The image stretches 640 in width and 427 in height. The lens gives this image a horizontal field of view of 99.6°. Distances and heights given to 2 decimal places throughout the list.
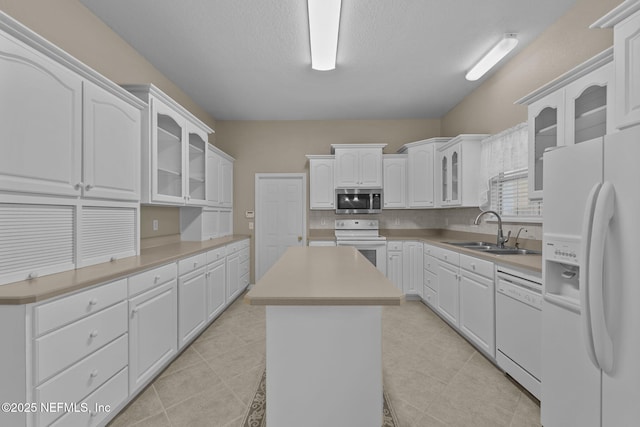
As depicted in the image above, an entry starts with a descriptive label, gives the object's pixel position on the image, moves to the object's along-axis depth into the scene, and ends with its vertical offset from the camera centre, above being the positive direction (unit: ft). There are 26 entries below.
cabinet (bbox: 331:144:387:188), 14.38 +2.45
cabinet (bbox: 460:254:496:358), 7.69 -2.80
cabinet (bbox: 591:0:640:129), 4.47 +2.60
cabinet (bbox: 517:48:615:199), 5.49 +2.40
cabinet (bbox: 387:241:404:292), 13.47 -2.50
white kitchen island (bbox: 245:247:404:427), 4.23 -2.42
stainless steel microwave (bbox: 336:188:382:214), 14.49 +0.64
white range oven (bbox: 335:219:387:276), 13.53 -1.39
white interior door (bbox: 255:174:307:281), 15.89 +0.16
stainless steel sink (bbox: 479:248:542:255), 8.38 -1.28
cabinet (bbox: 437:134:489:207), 11.38 +1.87
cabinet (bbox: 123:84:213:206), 7.78 +2.05
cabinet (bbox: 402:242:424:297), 13.28 -2.68
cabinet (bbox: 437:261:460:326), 9.77 -3.01
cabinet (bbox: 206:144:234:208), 12.31 +1.67
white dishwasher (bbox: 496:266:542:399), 6.04 -2.78
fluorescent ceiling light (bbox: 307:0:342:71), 6.51 +5.00
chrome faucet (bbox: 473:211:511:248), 9.45 -0.83
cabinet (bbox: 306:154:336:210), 14.76 +1.58
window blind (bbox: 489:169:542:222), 8.32 +0.49
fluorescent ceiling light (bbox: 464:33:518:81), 8.34 +5.17
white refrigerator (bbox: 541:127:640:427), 3.61 -1.07
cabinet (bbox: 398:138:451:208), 13.65 +2.08
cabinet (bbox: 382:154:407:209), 14.55 +1.67
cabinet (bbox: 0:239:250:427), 3.86 -2.46
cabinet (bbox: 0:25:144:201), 4.40 +1.67
